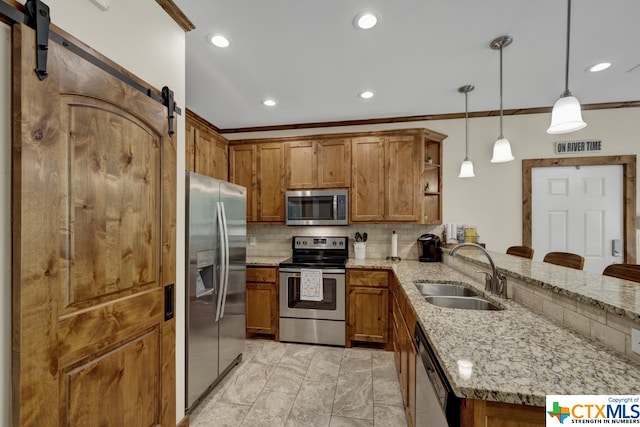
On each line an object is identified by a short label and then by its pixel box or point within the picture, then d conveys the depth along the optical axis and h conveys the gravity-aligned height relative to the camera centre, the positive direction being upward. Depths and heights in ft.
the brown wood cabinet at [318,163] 11.46 +2.12
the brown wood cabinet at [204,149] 9.89 +2.51
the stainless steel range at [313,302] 10.07 -3.29
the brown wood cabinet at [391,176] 10.90 +1.51
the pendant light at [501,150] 7.23 +1.69
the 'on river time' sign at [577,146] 10.55 +2.62
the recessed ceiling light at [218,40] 6.47 +4.13
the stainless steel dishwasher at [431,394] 2.96 -2.21
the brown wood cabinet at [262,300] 10.51 -3.32
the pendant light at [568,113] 5.04 +1.87
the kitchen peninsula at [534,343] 2.68 -1.67
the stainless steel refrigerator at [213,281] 6.44 -1.82
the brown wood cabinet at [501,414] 2.67 -1.95
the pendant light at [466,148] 9.11 +2.66
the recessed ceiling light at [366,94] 9.40 +4.13
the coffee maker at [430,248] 10.73 -1.35
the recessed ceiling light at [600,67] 7.72 +4.19
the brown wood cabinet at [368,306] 9.85 -3.30
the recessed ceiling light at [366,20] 5.77 +4.15
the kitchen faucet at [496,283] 5.72 -1.46
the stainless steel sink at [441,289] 7.12 -1.95
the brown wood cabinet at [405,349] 5.24 -3.08
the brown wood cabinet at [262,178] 11.94 +1.54
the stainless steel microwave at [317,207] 11.28 +0.28
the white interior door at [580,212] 10.41 +0.10
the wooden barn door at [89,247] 3.10 -0.49
